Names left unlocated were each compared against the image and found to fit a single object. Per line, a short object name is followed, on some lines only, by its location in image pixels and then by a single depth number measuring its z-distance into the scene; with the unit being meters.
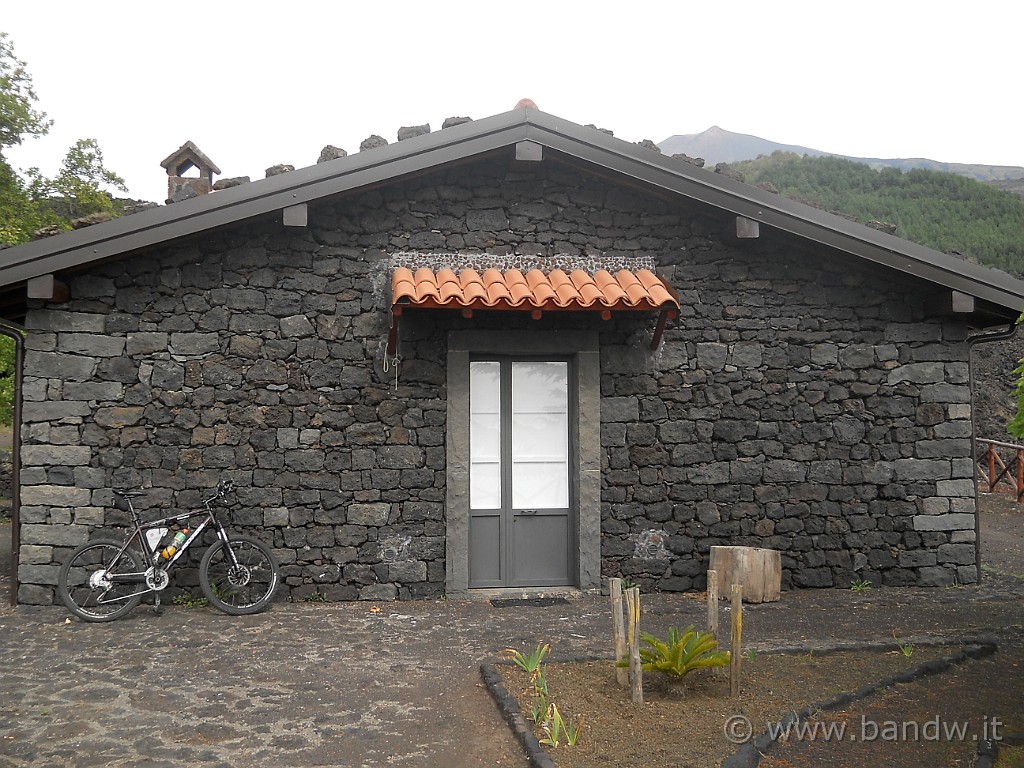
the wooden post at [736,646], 4.70
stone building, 7.07
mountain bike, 6.74
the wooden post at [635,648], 4.56
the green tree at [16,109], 16.08
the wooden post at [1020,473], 14.76
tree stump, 7.38
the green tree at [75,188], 16.77
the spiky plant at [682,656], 4.73
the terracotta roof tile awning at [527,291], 6.79
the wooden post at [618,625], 4.76
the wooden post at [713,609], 5.11
